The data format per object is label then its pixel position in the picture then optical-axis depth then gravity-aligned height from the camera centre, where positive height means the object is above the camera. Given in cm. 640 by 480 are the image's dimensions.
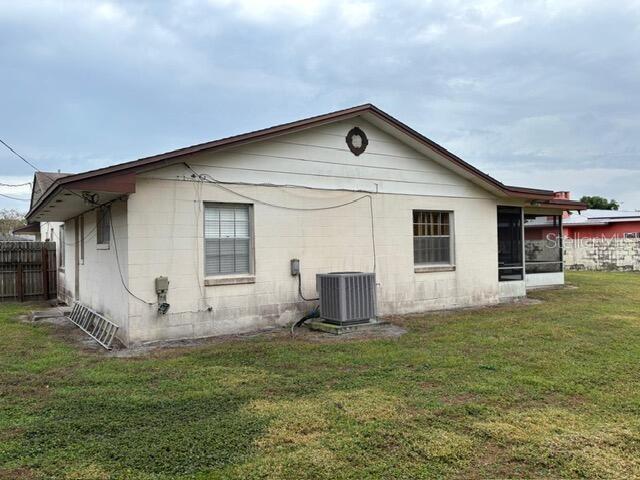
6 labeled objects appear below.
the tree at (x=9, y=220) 4088 +334
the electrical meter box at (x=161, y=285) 806 -49
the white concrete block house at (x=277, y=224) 813 +57
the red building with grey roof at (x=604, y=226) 3170 +124
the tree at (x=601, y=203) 6206 +526
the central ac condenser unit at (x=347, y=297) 909 -88
